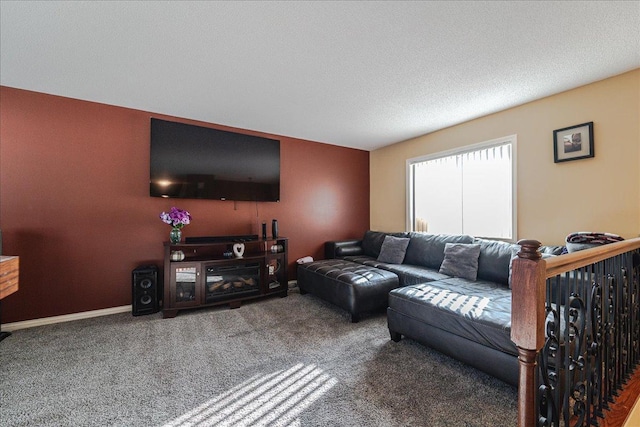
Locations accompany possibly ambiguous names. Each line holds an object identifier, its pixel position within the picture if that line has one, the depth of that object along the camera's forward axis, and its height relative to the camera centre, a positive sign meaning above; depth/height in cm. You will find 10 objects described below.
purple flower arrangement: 310 -2
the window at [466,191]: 329 +38
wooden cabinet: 300 -71
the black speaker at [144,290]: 295 -84
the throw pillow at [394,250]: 384 -51
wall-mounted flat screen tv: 327 +73
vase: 312 -23
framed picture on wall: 257 +76
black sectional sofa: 178 -69
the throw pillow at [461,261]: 298 -52
